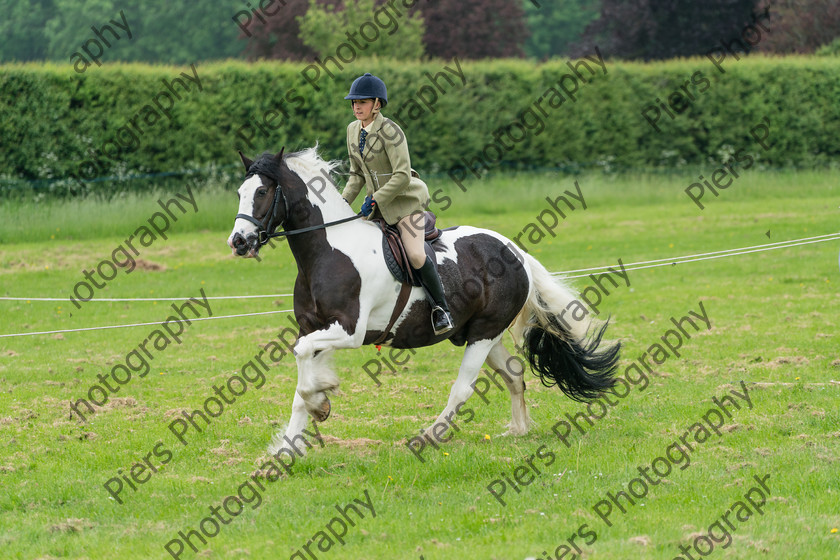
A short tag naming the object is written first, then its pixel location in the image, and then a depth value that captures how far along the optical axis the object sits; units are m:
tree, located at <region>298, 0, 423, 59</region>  35.31
